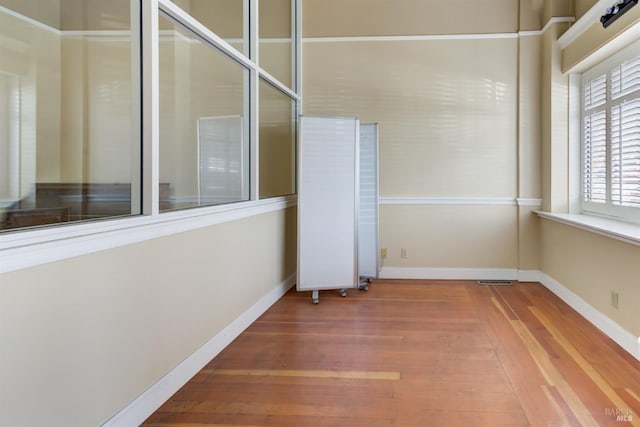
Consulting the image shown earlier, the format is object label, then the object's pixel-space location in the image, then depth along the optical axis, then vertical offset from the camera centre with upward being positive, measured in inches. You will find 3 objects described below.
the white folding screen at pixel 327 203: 161.6 -0.9
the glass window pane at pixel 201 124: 136.1 +28.3
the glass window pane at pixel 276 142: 154.1 +23.5
